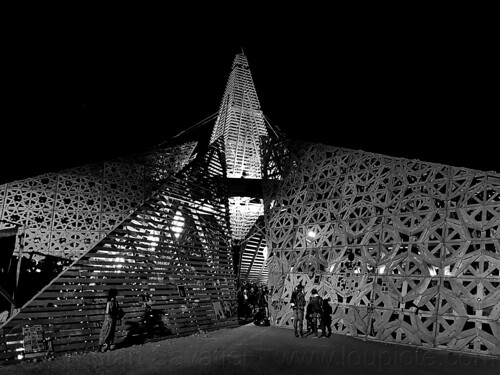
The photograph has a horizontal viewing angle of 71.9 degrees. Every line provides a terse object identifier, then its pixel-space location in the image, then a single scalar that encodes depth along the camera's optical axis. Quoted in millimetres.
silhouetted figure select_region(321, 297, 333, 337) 9977
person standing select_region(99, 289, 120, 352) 7738
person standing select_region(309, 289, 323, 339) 10070
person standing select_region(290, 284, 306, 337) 9992
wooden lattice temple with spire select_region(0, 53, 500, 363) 7977
